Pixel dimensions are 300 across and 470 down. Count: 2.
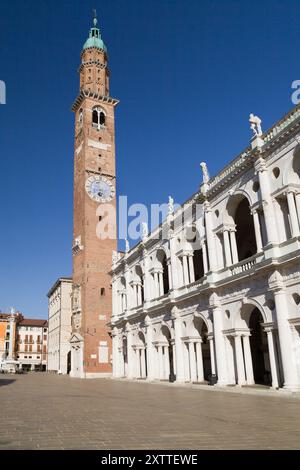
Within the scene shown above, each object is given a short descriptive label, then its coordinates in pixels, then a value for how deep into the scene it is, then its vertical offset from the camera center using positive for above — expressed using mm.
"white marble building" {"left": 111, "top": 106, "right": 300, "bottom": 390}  21203 +4603
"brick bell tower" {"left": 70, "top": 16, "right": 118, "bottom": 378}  50844 +18935
